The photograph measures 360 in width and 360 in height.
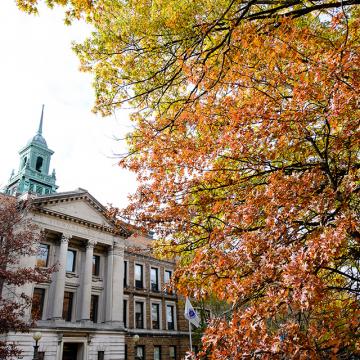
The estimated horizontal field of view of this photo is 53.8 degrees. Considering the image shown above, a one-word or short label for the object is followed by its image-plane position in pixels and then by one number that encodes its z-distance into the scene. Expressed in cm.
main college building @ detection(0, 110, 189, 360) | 2647
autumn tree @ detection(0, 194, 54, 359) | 1750
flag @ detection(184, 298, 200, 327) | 1967
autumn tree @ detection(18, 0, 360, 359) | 416
